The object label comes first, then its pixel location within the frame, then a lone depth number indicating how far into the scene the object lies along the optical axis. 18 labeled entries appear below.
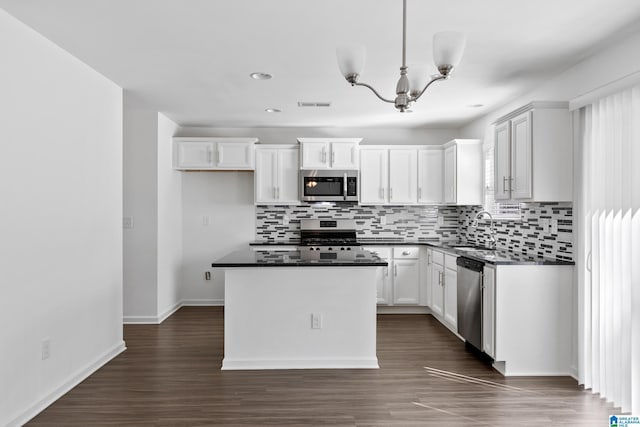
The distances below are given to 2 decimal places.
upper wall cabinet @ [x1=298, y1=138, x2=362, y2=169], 5.61
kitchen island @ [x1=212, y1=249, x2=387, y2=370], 3.54
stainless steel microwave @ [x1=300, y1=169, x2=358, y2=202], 5.61
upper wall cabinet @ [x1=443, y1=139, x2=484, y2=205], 5.20
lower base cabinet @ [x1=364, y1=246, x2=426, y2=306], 5.48
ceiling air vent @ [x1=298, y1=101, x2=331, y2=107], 4.59
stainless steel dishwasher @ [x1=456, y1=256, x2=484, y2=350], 3.74
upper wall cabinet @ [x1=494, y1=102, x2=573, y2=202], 3.44
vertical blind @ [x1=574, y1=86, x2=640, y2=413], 2.72
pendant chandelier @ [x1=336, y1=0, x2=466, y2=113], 1.91
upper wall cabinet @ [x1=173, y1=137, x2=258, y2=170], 5.52
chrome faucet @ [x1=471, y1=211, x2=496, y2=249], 4.87
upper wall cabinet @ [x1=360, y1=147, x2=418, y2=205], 5.72
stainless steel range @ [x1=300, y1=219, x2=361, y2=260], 5.82
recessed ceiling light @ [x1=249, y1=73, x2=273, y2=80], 3.66
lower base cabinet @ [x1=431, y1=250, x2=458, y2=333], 4.50
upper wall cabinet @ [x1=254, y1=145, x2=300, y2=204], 5.65
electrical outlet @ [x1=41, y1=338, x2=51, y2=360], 2.83
